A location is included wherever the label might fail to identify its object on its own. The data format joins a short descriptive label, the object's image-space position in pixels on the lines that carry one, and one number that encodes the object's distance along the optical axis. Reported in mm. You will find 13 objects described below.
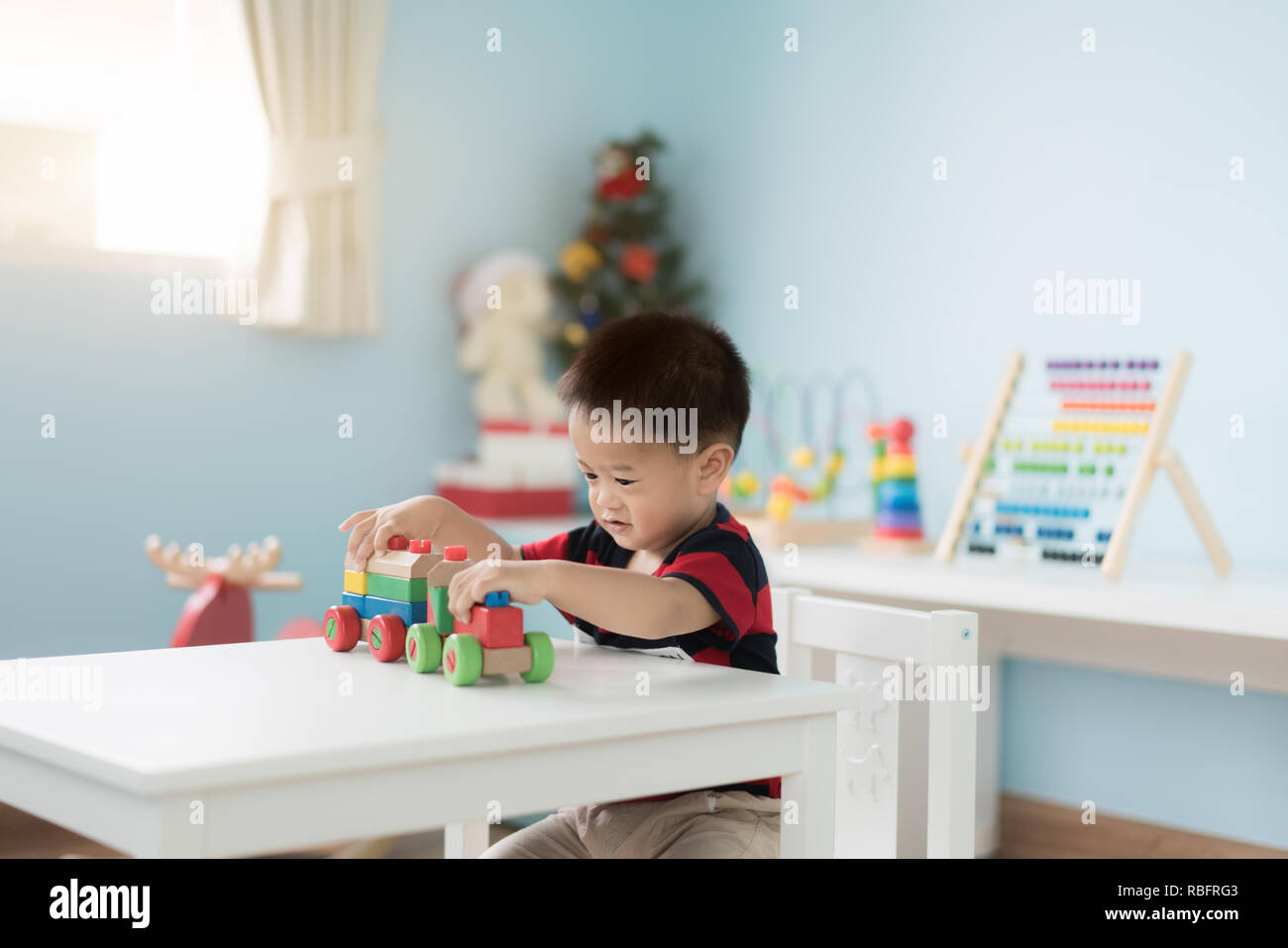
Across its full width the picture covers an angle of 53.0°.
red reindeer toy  2186
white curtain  2852
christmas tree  3352
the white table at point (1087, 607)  1986
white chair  1248
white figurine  3201
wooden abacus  2250
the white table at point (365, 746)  775
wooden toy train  1048
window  2576
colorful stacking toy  2645
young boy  1153
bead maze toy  2914
